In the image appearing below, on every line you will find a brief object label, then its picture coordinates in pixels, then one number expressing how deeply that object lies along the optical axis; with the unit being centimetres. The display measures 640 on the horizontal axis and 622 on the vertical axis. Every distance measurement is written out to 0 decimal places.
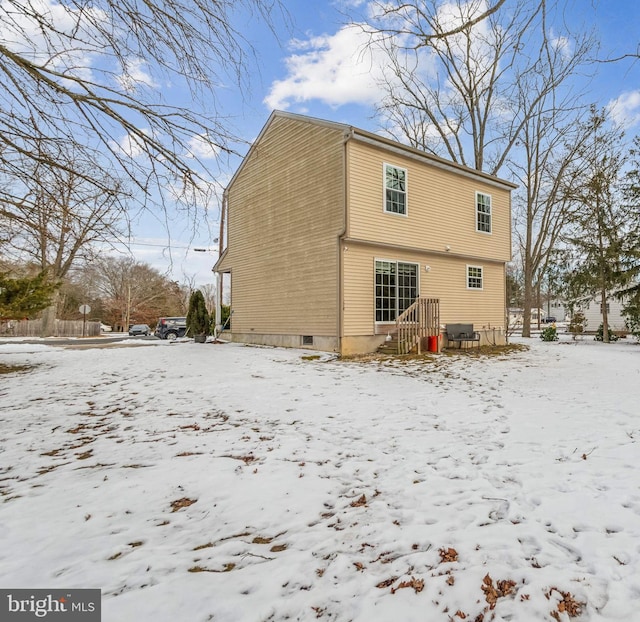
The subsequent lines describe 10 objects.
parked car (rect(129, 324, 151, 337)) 2845
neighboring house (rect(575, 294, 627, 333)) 2862
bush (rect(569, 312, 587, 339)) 2070
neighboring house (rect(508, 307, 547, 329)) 5167
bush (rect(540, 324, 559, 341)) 1884
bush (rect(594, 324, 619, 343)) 1873
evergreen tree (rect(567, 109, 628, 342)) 1662
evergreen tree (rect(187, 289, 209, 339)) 1658
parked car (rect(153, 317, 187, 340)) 2370
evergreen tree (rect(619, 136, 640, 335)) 1584
